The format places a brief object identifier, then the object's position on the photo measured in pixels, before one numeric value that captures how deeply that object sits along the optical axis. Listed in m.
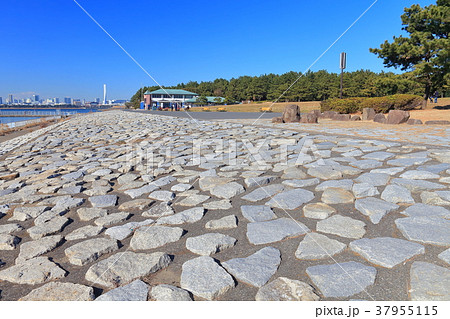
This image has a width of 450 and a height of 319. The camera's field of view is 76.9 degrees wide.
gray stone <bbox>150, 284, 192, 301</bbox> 1.52
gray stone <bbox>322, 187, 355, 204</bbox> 2.73
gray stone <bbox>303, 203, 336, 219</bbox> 2.45
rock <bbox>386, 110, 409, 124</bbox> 10.46
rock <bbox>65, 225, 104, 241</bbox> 2.28
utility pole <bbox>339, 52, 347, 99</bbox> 18.09
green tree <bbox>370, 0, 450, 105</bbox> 15.22
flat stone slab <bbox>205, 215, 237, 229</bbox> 2.35
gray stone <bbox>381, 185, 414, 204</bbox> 2.63
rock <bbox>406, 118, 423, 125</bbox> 10.09
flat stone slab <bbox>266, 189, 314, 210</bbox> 2.73
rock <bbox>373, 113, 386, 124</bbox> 11.30
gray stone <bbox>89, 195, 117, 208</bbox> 2.96
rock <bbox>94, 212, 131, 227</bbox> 2.50
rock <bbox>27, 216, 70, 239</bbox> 2.35
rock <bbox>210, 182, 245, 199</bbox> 3.10
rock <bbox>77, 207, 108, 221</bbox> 2.67
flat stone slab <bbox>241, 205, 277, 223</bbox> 2.46
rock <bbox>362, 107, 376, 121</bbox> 12.88
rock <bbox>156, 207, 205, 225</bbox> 2.47
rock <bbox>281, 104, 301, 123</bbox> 12.42
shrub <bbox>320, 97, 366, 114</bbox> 16.50
